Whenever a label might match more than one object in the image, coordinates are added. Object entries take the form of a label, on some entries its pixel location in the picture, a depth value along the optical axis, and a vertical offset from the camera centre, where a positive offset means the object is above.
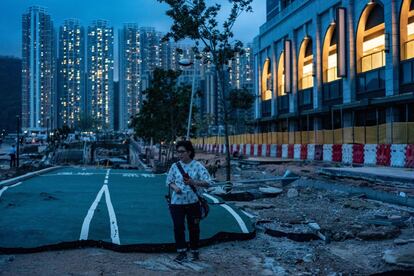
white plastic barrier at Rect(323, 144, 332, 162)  24.84 -0.26
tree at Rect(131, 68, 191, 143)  36.59 +3.59
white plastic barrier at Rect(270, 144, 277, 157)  33.32 -0.20
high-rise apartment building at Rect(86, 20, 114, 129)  186.29 +10.45
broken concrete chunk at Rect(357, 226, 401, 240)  7.45 -1.37
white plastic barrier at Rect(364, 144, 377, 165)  20.33 -0.31
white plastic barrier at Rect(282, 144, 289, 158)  31.25 -0.22
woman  6.20 -0.64
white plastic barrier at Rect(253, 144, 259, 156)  37.09 -0.21
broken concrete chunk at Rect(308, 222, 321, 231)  8.12 -1.38
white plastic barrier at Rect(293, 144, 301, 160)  29.06 -0.24
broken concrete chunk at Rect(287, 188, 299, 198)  13.25 -1.29
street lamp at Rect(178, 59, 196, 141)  21.98 +3.96
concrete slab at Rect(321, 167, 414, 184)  13.37 -0.82
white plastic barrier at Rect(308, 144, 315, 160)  27.04 -0.25
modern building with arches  28.06 +6.18
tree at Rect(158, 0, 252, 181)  16.09 +4.07
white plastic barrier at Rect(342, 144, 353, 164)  22.44 -0.33
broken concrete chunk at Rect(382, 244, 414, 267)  5.66 -1.35
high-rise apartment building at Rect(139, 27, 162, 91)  189.12 +38.21
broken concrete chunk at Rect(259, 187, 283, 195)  13.58 -1.25
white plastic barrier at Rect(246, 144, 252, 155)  39.35 -0.10
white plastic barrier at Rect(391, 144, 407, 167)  18.30 -0.32
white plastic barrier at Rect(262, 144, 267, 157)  35.37 -0.13
